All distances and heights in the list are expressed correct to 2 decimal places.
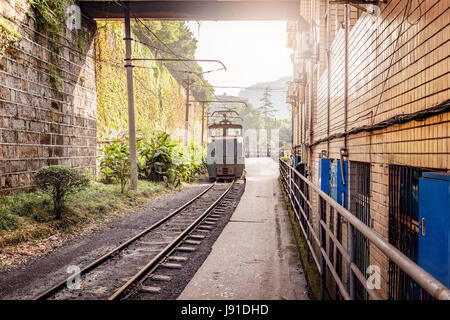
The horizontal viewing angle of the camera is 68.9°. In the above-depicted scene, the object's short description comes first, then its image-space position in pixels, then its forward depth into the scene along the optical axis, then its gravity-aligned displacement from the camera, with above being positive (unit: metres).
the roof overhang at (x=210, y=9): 12.88 +5.77
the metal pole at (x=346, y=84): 6.31 +1.37
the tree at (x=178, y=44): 28.70 +11.48
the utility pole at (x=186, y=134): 23.64 +1.42
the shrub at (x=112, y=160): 12.77 -0.24
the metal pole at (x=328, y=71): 8.13 +2.10
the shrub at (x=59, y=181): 7.45 -0.64
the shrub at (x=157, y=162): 15.50 -0.39
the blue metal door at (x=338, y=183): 6.32 -0.62
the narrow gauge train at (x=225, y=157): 19.33 -0.20
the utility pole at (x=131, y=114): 12.16 +1.48
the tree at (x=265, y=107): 99.82 +14.37
